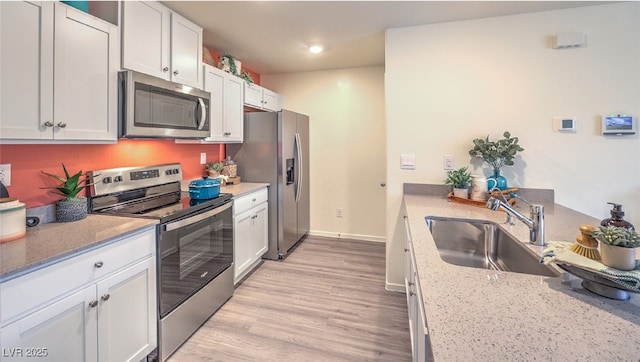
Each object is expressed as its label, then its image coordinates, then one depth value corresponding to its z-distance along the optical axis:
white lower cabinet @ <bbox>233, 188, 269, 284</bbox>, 2.71
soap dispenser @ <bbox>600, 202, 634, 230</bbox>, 1.20
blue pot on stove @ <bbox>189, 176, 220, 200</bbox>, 2.24
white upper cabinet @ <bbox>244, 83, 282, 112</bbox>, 3.36
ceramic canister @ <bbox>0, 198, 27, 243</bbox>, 1.30
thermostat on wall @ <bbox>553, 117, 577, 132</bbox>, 2.26
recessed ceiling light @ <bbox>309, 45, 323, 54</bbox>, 3.12
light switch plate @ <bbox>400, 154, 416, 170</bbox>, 2.61
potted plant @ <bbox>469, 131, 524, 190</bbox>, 2.26
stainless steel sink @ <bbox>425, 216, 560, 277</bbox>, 1.62
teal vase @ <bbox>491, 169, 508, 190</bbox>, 2.29
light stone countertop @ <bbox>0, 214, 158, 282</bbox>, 1.12
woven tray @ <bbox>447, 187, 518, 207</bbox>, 2.16
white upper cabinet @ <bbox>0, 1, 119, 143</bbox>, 1.33
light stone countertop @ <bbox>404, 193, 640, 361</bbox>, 0.65
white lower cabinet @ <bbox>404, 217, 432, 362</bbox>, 0.96
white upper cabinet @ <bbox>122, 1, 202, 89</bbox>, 1.89
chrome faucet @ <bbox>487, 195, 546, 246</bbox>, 1.34
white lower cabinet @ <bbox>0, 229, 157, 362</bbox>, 1.11
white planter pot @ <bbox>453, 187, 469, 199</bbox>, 2.29
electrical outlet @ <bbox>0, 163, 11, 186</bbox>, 1.51
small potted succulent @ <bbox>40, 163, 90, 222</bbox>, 1.68
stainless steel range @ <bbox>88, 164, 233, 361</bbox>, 1.80
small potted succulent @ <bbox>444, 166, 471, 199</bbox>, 2.30
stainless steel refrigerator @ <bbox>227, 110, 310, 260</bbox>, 3.35
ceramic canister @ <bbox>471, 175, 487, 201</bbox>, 2.23
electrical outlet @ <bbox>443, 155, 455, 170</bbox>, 2.52
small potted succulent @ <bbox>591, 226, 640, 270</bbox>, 0.86
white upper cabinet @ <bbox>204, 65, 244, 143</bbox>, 2.72
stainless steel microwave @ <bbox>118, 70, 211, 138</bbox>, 1.82
